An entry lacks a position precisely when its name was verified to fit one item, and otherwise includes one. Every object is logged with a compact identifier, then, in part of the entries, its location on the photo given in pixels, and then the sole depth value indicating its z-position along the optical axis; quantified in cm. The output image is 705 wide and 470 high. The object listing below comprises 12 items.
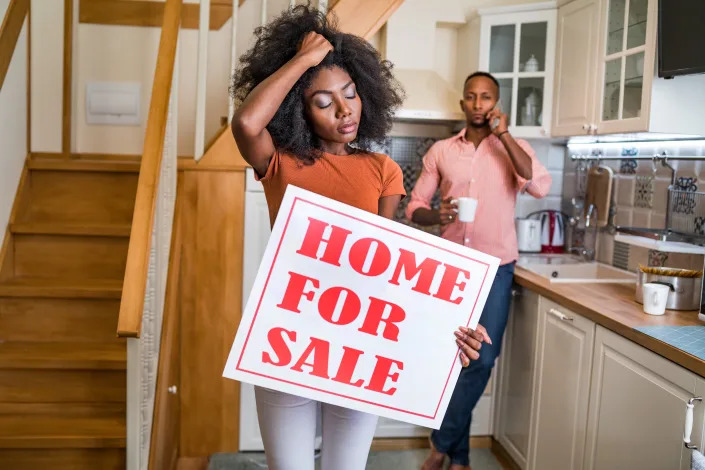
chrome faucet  331
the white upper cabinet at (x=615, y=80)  250
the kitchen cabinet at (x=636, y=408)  185
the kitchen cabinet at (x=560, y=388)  243
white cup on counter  228
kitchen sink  310
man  295
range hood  329
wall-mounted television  220
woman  151
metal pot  237
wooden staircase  250
